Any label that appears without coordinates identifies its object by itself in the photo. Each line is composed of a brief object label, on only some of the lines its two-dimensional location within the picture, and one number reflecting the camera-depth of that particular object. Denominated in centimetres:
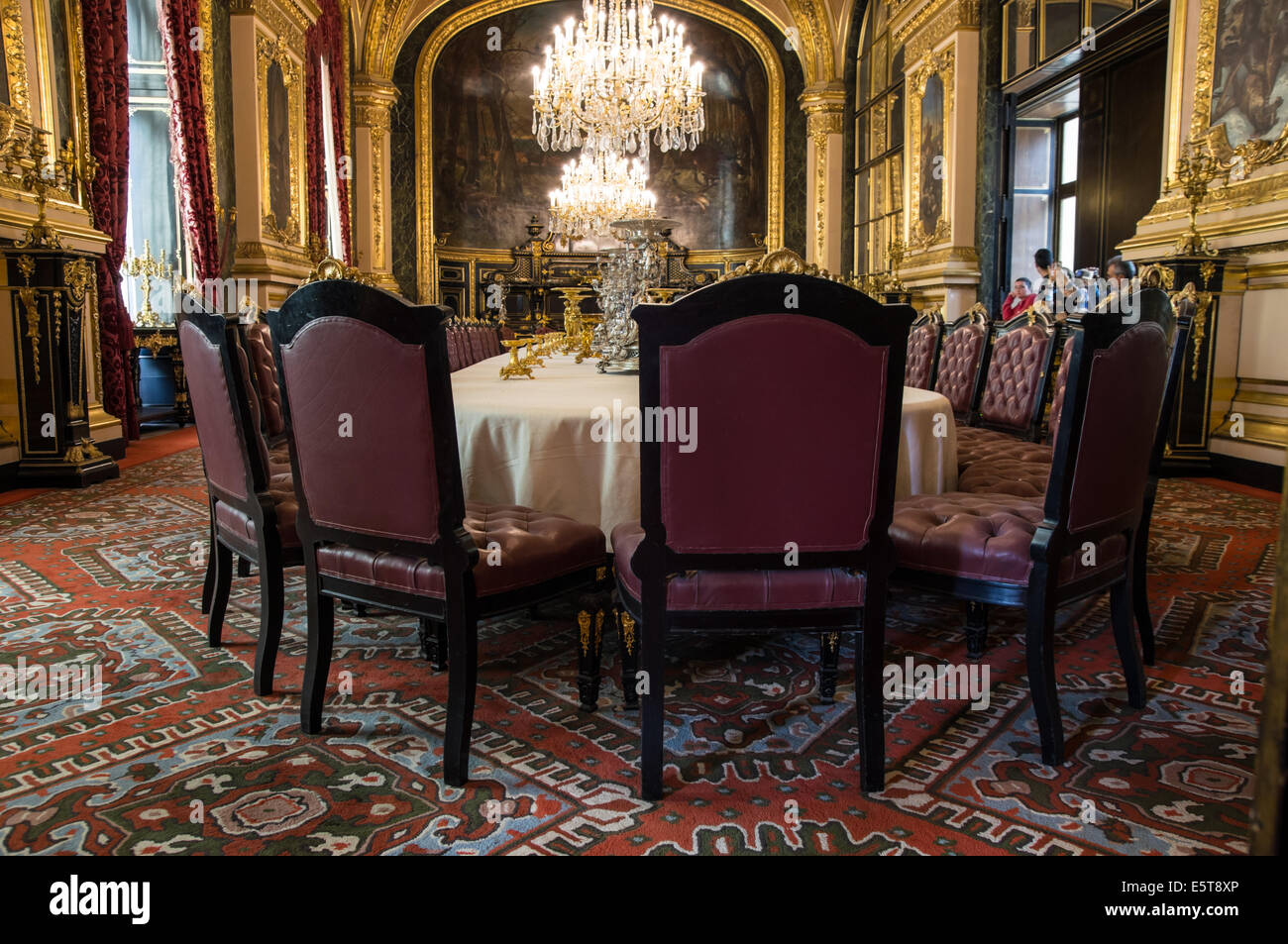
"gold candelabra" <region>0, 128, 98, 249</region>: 511
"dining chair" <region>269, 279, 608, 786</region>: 177
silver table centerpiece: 343
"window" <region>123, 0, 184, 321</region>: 845
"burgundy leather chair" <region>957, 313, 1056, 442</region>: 359
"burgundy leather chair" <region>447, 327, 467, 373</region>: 542
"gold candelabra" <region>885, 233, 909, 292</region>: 988
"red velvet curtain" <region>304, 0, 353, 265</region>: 942
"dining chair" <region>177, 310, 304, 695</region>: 218
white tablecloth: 234
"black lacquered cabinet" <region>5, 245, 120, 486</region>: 515
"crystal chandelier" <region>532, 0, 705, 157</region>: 807
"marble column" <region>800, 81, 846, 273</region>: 1255
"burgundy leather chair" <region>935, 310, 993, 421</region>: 403
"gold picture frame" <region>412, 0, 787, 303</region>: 1295
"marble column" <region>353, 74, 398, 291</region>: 1194
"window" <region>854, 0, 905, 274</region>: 1053
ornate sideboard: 1381
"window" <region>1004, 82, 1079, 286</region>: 1029
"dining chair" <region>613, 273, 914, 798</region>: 161
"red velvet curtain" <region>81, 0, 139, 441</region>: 598
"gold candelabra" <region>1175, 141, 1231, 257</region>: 557
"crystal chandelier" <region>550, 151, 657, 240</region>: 1079
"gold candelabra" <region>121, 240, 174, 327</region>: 815
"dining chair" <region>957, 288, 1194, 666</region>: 212
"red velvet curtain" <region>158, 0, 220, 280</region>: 671
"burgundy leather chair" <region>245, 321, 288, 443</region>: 316
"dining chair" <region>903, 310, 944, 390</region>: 424
